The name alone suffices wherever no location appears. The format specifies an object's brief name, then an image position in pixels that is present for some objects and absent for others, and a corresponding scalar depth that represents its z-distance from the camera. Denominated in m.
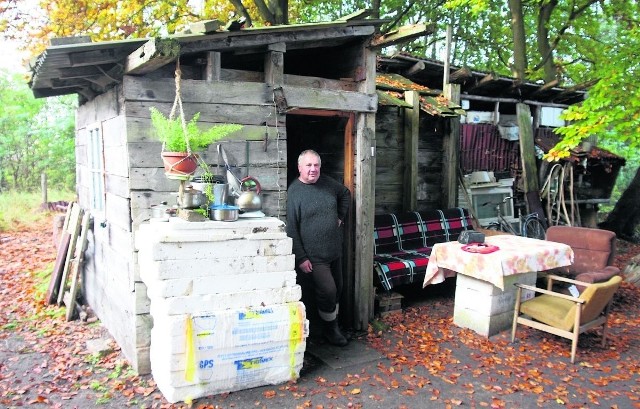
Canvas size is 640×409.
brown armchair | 6.73
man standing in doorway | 5.25
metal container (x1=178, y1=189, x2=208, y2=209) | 4.16
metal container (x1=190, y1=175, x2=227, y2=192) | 4.35
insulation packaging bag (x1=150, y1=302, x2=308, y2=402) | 4.02
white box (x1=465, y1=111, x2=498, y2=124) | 9.95
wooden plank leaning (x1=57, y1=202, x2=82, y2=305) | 6.77
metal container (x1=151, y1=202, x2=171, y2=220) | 4.41
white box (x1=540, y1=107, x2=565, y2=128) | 11.11
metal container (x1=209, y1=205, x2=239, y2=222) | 4.18
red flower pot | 4.05
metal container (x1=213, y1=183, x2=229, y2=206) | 4.31
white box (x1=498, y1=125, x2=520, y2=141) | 10.38
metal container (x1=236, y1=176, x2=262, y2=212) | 4.48
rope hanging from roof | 4.09
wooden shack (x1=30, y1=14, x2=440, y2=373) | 4.52
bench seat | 6.63
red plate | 5.76
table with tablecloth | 5.57
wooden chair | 4.96
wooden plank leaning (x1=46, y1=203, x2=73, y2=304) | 7.12
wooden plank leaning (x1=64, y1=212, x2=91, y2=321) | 6.59
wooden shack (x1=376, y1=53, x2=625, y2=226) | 8.52
